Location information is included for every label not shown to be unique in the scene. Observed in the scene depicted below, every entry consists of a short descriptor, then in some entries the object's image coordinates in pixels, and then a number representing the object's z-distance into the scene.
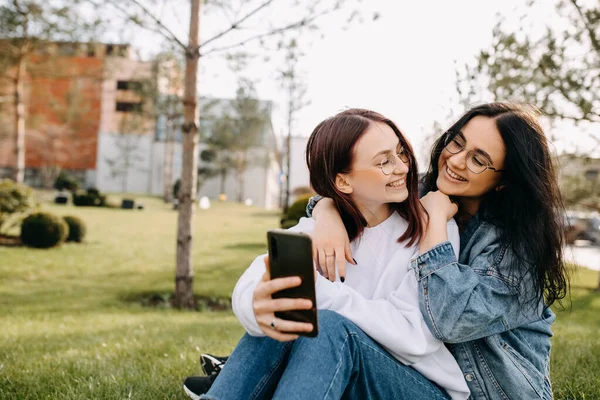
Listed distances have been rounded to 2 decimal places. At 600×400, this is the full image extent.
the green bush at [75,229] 15.01
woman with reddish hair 1.74
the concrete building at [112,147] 42.50
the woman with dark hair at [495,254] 1.85
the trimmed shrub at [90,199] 29.23
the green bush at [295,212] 12.70
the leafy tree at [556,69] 8.00
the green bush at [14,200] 13.34
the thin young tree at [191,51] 7.13
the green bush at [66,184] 39.03
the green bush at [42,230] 13.56
